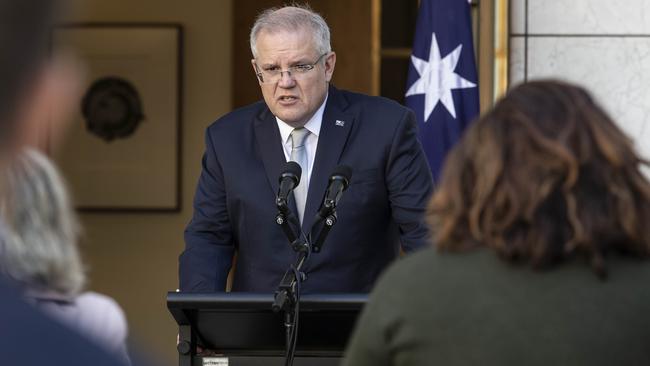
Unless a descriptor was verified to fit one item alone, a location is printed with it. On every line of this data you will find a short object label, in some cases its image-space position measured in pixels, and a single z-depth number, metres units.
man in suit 6.77
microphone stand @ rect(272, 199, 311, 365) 5.02
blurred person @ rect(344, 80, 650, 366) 2.99
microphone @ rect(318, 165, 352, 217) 5.23
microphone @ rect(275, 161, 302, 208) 5.23
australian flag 10.27
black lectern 5.14
